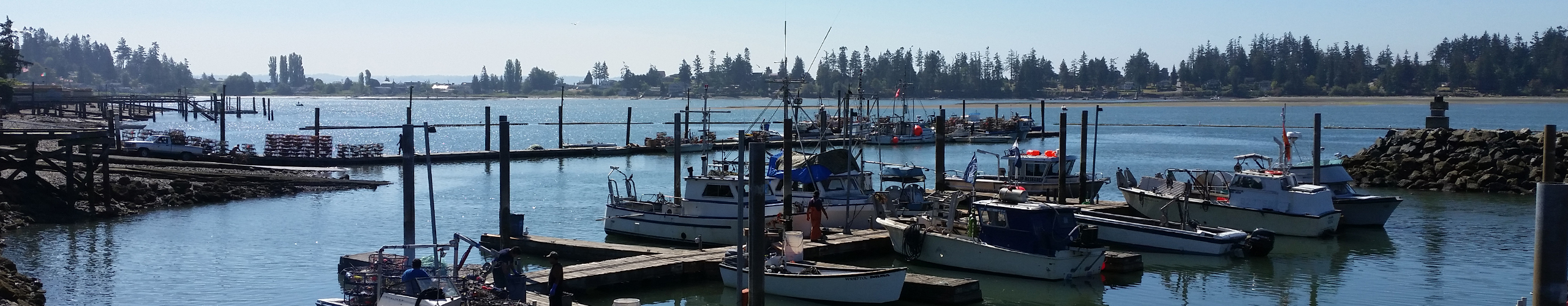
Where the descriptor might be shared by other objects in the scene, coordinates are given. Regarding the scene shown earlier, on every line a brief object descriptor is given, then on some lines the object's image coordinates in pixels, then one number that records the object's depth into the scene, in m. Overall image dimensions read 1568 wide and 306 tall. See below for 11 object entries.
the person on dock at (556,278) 16.58
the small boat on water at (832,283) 20.06
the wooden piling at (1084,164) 33.22
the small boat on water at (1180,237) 26.19
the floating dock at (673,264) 20.59
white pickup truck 47.88
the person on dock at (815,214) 24.73
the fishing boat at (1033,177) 36.34
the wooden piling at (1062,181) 32.09
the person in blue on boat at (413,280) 15.79
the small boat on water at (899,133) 78.12
